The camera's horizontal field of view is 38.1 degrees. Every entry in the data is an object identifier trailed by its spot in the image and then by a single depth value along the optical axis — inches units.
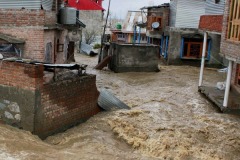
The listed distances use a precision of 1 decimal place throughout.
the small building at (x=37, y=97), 348.2
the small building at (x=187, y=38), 1027.9
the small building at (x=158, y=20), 1135.0
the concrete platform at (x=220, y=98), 503.6
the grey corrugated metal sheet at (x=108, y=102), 473.7
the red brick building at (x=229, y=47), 480.7
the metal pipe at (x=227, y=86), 500.8
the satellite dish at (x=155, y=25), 1119.6
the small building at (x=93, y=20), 1673.2
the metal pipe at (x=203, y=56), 641.6
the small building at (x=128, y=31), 1640.9
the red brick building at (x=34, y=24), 504.1
